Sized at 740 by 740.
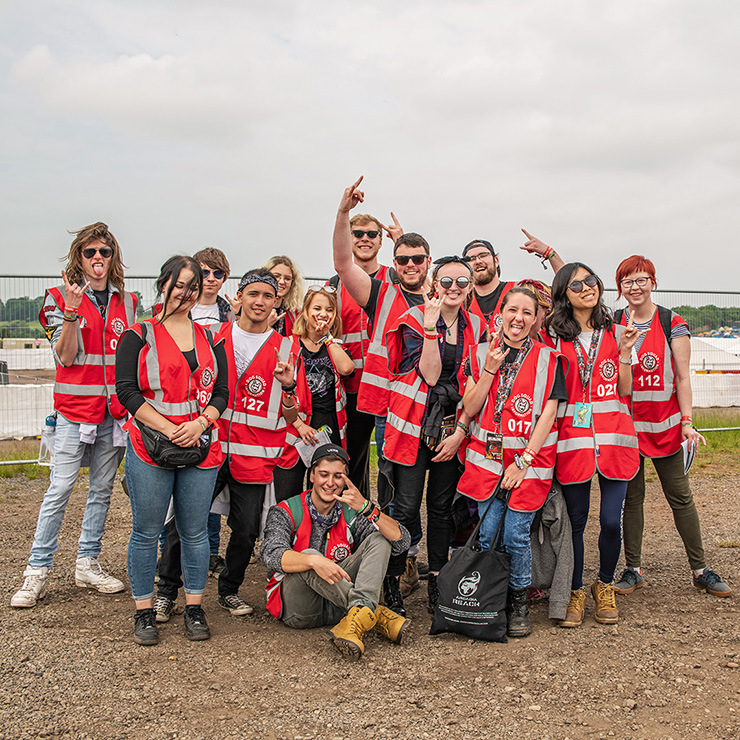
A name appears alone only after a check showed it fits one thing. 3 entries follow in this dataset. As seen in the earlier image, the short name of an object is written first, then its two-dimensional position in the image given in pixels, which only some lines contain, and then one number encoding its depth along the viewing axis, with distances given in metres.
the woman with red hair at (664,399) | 4.91
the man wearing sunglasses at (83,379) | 4.82
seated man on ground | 4.17
